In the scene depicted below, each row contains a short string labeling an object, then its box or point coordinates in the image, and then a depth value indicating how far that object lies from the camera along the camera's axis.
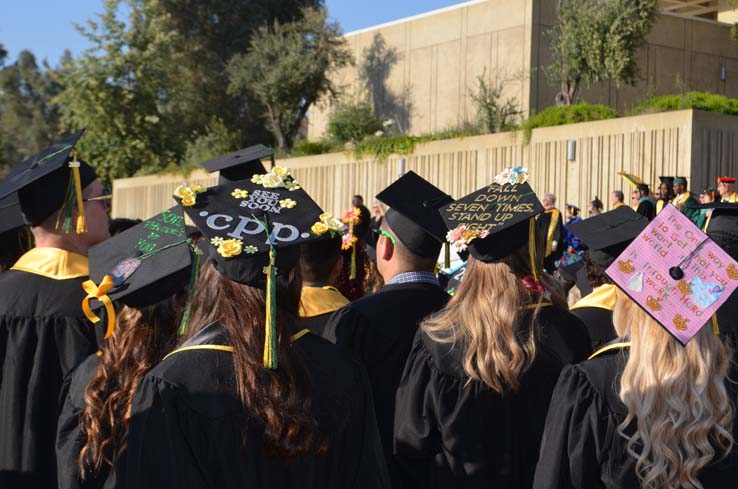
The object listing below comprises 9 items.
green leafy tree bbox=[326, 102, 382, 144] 25.05
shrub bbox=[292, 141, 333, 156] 24.16
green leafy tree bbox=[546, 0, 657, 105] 19.67
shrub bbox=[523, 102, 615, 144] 17.36
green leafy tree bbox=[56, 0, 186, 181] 30.34
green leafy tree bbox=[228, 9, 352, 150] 27.50
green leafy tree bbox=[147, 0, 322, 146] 33.09
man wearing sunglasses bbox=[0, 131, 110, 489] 3.82
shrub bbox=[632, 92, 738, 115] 15.89
